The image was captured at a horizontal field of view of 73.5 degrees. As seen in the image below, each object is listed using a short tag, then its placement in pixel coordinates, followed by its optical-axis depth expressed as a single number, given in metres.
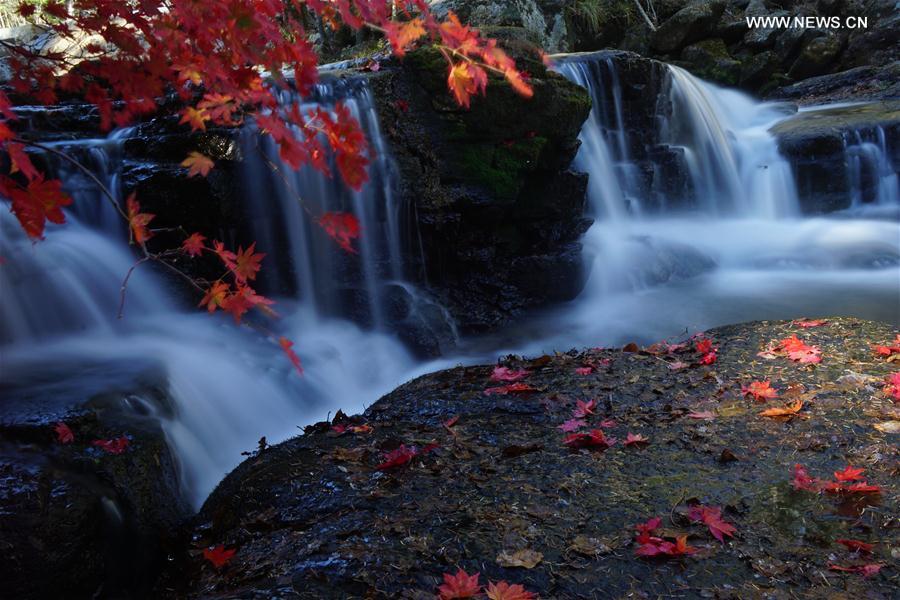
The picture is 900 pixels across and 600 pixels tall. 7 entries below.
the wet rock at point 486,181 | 6.49
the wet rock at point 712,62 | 14.52
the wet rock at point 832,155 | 10.30
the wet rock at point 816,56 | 14.52
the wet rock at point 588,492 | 2.02
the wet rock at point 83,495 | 2.39
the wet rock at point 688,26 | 14.77
